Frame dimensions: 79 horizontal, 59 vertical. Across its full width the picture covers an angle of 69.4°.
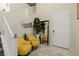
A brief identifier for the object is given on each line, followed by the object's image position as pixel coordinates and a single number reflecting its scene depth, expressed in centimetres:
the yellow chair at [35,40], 146
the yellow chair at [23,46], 132
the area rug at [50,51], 126
